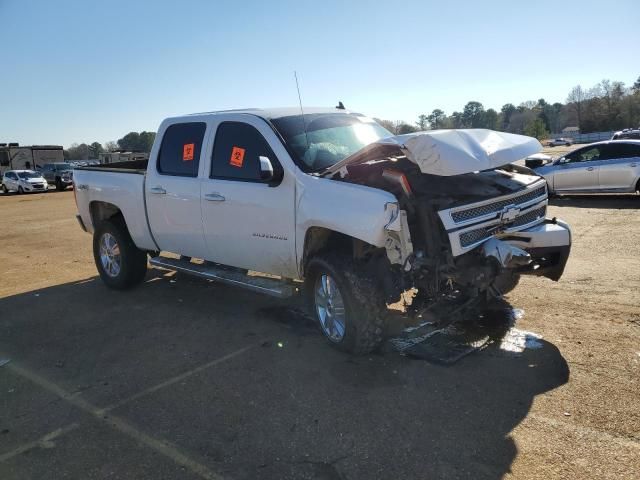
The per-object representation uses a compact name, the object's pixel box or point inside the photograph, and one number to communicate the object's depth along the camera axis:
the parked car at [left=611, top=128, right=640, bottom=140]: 41.36
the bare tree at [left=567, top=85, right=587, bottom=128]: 132.23
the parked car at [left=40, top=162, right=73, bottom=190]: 33.62
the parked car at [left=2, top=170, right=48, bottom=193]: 31.84
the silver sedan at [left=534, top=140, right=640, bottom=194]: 13.07
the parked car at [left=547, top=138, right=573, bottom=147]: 89.48
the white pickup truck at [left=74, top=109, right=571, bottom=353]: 4.15
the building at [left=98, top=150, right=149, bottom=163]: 42.12
